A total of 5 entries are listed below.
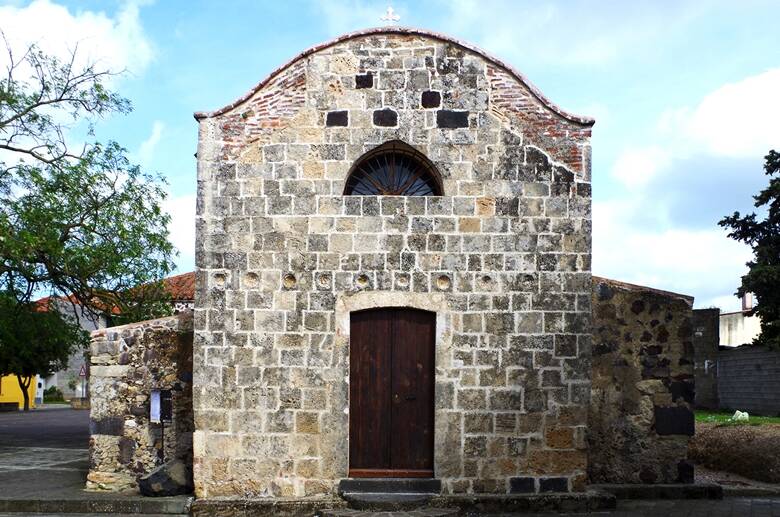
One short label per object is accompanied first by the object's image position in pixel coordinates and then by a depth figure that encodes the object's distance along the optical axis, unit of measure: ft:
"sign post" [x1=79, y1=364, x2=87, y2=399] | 132.61
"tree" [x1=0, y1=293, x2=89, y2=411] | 53.47
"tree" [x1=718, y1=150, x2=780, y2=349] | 85.81
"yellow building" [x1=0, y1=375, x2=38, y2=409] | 152.50
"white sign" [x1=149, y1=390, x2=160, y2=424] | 35.83
